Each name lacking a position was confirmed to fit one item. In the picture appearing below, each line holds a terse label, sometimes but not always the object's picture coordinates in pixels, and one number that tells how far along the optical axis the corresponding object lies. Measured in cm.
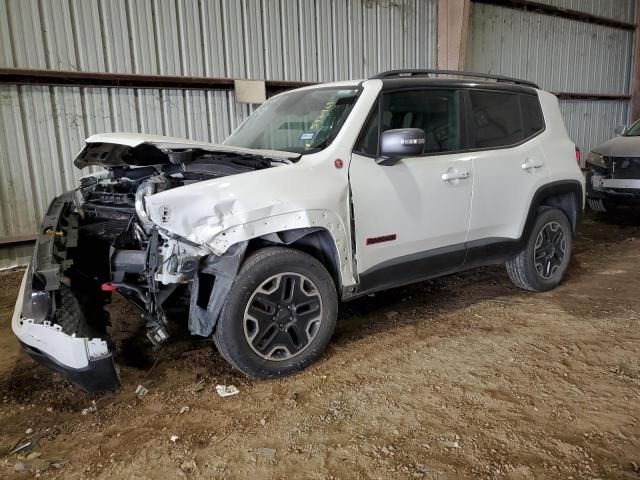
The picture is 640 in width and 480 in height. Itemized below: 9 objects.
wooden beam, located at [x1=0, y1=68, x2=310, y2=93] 544
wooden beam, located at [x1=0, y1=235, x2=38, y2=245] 561
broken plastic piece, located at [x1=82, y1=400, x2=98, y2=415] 267
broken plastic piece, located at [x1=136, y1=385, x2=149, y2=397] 284
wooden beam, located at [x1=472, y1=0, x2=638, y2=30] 996
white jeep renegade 260
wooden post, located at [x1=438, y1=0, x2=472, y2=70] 852
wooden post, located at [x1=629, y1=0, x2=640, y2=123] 1260
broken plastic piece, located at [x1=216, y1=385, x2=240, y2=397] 282
